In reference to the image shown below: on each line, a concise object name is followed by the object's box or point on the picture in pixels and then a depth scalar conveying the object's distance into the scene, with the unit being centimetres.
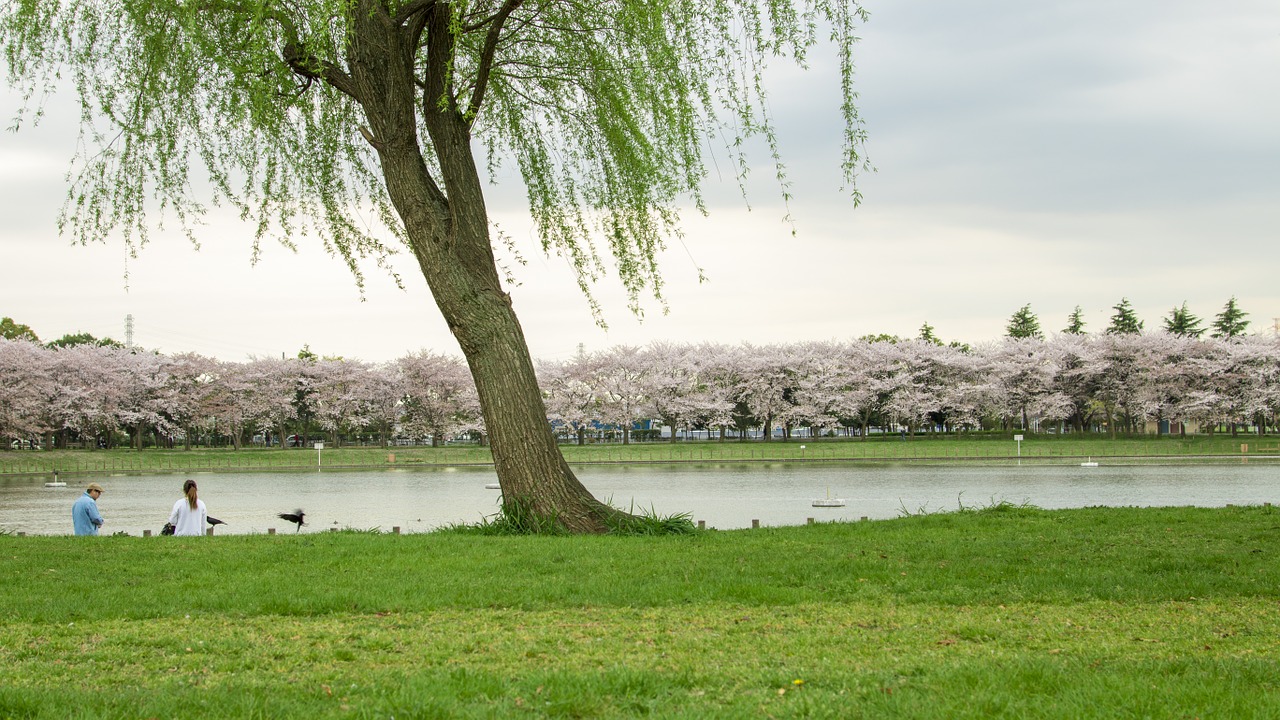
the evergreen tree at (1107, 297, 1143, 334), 7938
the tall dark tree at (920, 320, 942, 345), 9075
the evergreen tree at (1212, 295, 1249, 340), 7625
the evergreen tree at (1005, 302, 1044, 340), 8750
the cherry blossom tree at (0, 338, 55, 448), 5919
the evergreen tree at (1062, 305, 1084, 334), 8644
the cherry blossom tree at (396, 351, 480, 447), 7544
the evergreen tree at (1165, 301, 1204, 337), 7594
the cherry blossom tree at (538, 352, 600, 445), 7612
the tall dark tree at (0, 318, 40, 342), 7731
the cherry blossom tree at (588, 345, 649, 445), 7638
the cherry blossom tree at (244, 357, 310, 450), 7419
